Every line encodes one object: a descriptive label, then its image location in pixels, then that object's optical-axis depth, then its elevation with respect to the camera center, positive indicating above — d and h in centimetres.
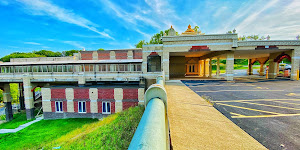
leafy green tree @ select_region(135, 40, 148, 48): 4994 +1221
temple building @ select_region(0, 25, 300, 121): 1714 -43
